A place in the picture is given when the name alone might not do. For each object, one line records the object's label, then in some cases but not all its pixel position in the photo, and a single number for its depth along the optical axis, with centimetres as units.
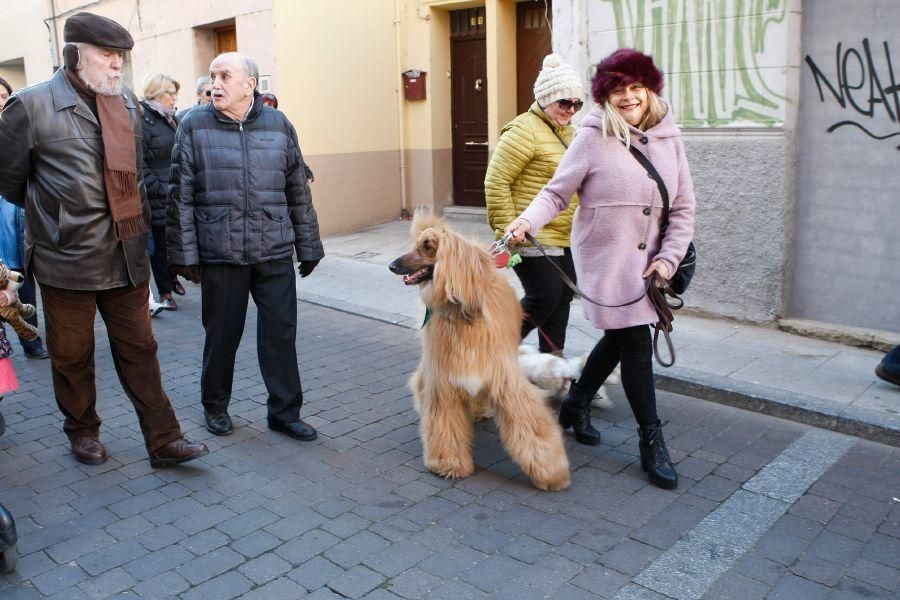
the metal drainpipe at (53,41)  1484
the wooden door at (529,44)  1073
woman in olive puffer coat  462
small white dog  490
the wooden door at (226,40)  1218
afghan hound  381
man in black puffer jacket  434
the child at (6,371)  388
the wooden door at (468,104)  1146
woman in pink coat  385
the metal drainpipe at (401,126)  1184
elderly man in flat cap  382
